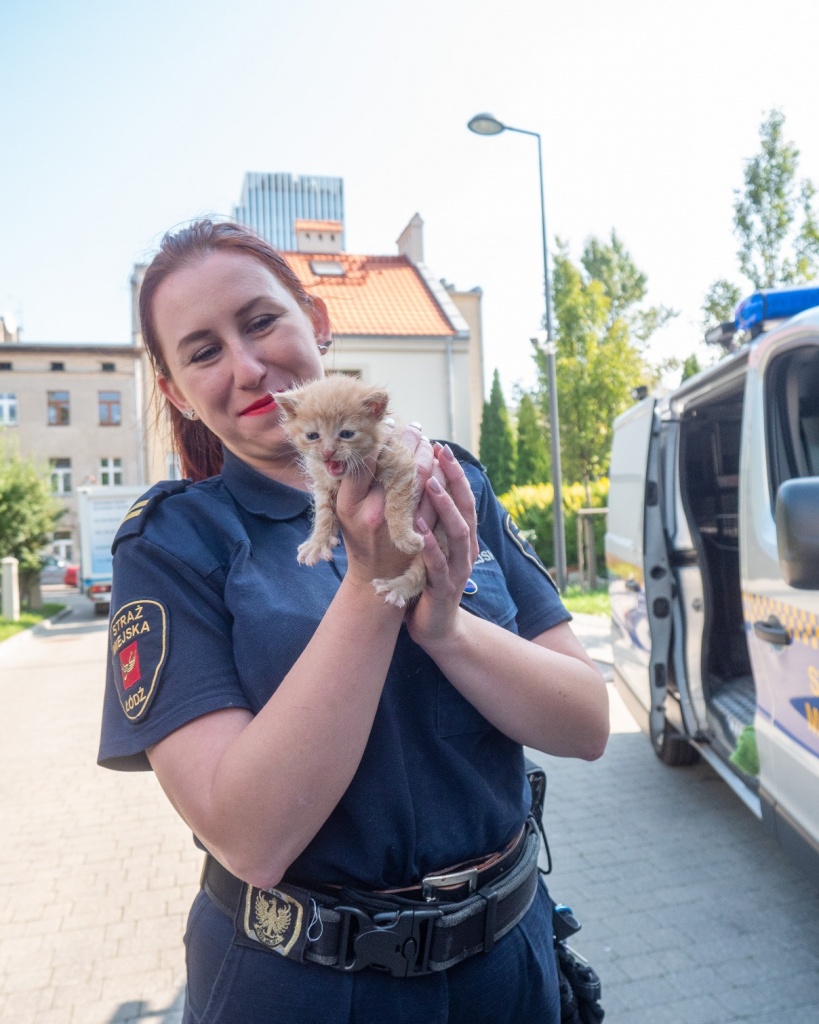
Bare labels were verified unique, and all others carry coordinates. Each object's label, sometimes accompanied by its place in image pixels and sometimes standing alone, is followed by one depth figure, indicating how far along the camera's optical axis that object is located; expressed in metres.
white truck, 21.91
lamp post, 16.03
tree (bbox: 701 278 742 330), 15.20
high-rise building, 190.62
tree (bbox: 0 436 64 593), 22.39
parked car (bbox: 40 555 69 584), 41.88
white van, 3.46
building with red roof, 26.95
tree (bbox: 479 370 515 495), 33.70
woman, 1.25
